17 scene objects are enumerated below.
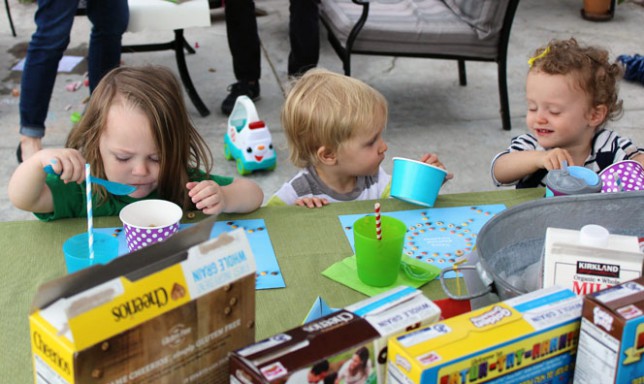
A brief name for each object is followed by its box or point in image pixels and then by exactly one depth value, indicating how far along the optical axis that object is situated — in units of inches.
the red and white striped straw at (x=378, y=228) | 59.7
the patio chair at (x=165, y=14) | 156.3
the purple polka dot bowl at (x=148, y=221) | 58.4
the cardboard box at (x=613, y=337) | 37.2
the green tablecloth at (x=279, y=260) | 55.4
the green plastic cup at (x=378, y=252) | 59.9
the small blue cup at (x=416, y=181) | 73.4
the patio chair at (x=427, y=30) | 158.6
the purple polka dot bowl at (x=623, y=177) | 66.1
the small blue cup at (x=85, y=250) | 56.2
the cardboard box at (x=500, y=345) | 35.8
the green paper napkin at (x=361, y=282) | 61.1
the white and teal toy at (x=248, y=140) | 146.6
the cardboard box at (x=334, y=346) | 35.0
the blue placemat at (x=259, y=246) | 62.1
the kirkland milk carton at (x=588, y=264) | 42.6
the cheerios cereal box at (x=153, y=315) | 33.6
